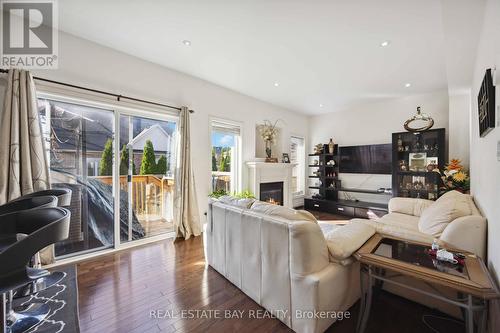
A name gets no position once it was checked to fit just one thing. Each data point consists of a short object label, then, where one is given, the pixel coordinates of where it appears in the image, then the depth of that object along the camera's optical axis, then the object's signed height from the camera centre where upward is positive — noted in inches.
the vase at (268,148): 198.1 +16.7
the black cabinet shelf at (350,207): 173.8 -38.7
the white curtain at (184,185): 133.8 -12.9
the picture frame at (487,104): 53.4 +17.0
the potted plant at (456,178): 127.2 -7.6
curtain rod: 89.6 +37.8
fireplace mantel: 178.7 -9.0
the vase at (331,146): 217.3 +20.7
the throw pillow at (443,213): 74.6 -18.2
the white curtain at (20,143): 81.0 +9.5
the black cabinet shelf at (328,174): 216.7 -9.0
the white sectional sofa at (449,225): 62.6 -21.5
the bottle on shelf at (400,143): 172.3 +18.5
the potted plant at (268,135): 196.5 +29.4
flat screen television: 184.7 +6.4
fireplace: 189.5 -25.4
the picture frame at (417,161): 163.6 +3.7
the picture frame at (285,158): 215.5 +8.0
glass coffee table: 42.3 -24.9
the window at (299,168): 244.2 -2.8
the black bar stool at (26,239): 34.2 -13.8
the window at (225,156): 166.4 +7.9
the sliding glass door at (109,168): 103.5 -1.4
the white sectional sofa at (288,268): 55.9 -30.9
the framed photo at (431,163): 155.5 +2.0
